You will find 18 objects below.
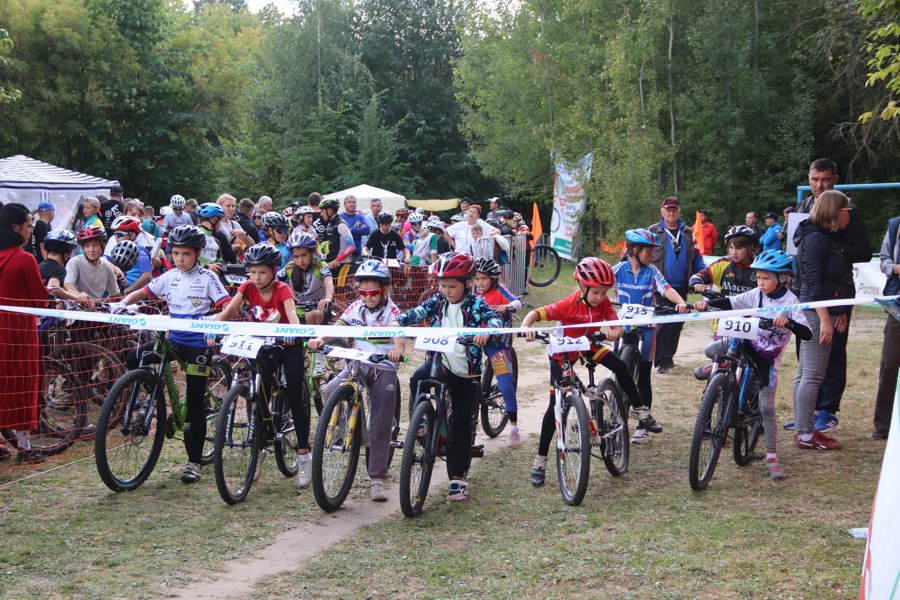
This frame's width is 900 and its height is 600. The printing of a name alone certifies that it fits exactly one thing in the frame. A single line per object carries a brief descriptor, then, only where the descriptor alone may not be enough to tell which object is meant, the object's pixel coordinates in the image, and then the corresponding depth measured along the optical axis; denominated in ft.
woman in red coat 24.14
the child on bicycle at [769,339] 23.29
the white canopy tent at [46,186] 56.90
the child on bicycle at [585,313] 22.86
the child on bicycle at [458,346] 21.83
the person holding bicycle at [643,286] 28.02
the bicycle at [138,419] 21.48
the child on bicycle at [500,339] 25.68
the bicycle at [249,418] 21.08
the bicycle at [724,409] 21.95
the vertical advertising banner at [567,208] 110.83
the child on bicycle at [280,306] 22.80
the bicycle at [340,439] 20.54
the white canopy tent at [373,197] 91.09
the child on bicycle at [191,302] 22.88
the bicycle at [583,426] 21.35
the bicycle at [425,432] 20.58
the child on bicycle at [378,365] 21.74
